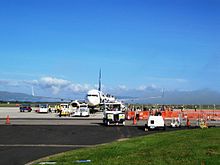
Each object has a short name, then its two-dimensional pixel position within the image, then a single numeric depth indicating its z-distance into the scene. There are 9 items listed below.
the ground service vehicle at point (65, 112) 61.71
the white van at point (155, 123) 32.41
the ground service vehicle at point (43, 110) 73.56
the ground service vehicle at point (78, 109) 59.85
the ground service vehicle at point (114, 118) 38.62
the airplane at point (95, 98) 69.38
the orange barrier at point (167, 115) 51.88
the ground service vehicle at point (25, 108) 81.12
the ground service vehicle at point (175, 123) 36.72
